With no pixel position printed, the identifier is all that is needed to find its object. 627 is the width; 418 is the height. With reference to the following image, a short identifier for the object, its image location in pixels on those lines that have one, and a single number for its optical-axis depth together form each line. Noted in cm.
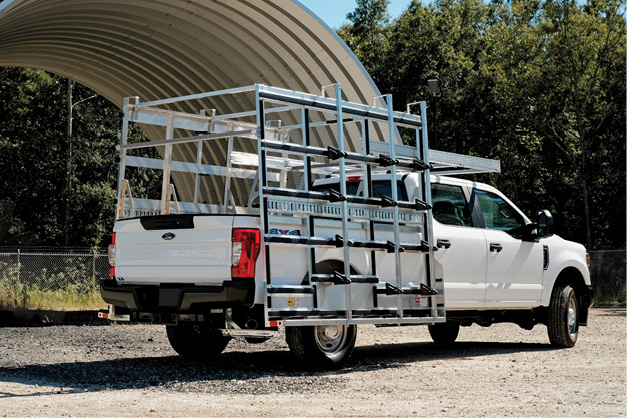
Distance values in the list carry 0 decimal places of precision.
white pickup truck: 841
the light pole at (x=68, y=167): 3359
